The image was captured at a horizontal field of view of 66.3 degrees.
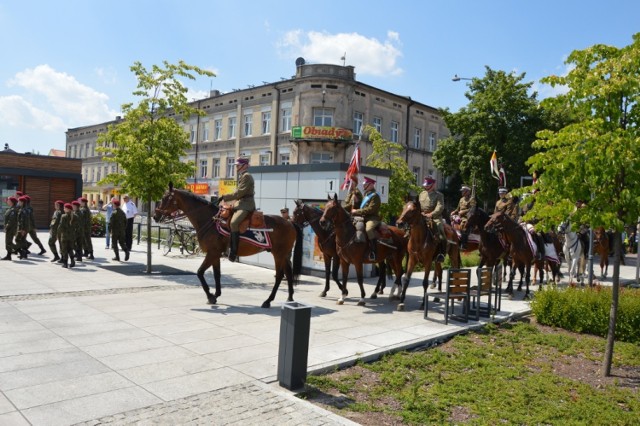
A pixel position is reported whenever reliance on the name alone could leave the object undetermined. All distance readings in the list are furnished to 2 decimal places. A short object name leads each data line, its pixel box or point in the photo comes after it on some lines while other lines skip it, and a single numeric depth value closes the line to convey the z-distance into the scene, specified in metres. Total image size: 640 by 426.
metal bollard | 5.78
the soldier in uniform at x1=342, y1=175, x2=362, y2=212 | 12.67
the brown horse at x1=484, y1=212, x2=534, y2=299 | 13.28
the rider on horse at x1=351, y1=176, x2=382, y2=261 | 11.52
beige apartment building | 38.28
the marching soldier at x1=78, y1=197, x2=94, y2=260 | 17.05
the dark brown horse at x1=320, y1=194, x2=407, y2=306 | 11.31
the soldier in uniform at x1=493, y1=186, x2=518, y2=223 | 14.38
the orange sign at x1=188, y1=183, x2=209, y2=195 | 46.97
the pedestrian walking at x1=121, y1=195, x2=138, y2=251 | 20.42
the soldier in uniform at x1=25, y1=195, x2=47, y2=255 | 17.04
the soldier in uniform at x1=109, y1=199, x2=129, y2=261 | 17.66
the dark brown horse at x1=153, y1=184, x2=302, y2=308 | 10.79
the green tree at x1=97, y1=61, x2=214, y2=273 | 14.75
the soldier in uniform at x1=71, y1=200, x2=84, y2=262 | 15.81
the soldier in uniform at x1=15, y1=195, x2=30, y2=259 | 16.83
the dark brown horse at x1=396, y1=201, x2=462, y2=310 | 10.62
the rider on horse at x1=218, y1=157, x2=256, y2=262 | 10.54
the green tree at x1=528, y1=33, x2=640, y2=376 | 6.63
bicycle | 21.08
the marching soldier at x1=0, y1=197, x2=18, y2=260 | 16.70
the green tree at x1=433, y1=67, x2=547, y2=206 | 33.25
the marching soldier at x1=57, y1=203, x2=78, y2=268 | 15.38
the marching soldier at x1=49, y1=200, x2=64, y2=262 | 16.69
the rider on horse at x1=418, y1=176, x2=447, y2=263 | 11.51
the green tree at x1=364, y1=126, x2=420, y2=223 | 25.56
